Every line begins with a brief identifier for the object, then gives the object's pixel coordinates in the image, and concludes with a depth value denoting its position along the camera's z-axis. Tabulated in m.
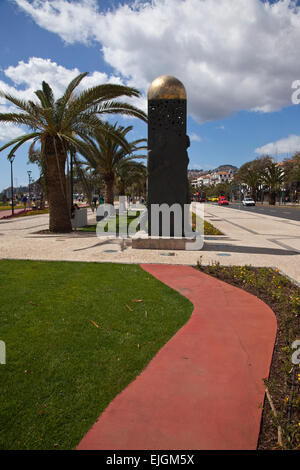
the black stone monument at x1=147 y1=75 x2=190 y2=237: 9.27
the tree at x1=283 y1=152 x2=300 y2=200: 51.56
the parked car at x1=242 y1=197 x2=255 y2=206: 52.81
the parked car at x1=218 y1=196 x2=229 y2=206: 61.02
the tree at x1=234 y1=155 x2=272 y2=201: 68.25
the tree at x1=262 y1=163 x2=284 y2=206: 53.66
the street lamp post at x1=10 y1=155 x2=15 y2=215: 26.65
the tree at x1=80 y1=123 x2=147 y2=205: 20.07
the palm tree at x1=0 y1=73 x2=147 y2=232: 12.11
